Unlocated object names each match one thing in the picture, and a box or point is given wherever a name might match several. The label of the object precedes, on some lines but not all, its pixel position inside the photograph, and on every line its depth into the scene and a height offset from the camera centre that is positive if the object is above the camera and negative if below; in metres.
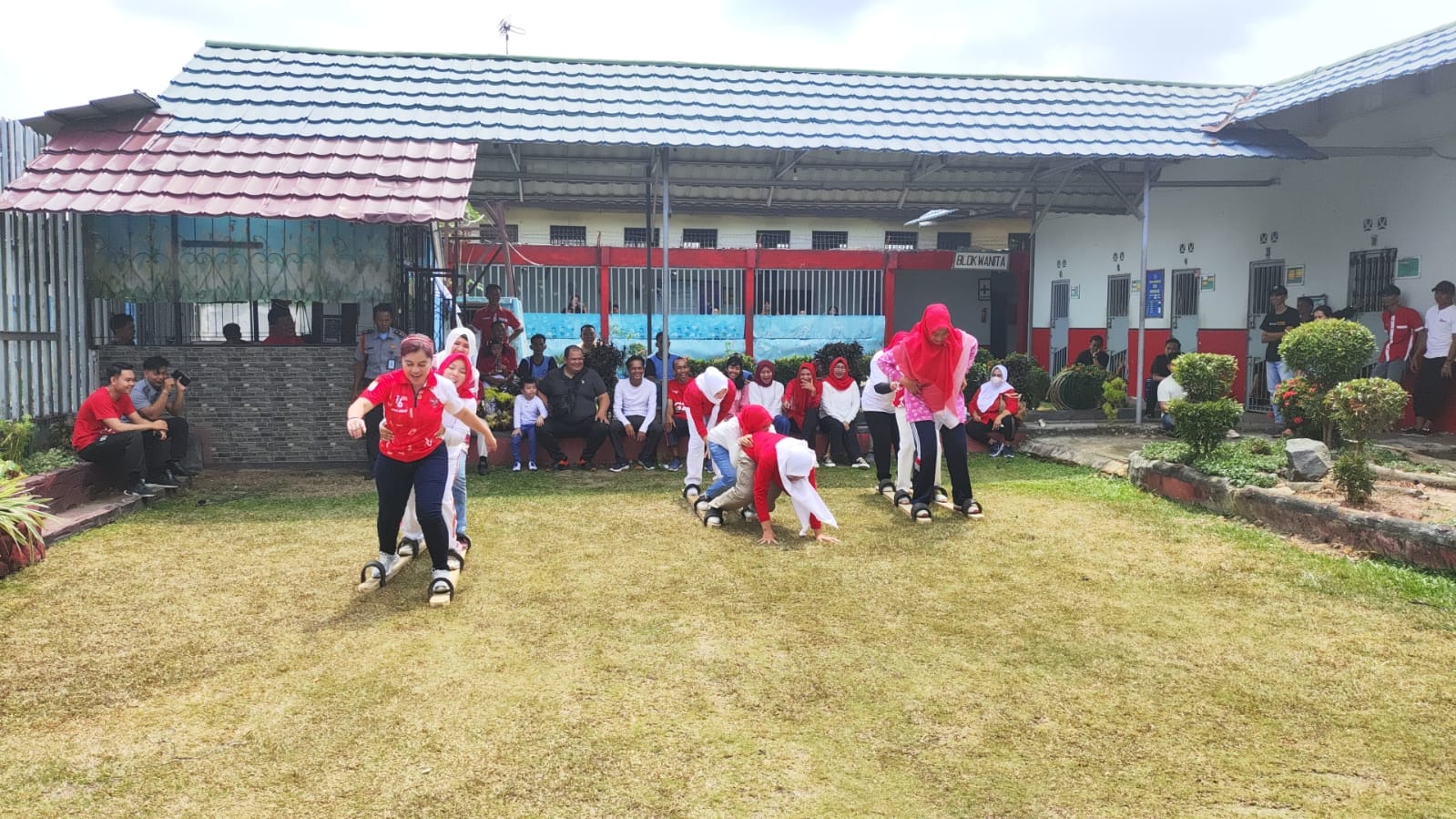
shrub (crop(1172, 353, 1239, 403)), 8.12 -0.17
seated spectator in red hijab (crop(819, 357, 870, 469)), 10.25 -0.66
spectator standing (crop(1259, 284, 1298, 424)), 11.65 +0.31
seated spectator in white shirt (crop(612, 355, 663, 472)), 10.14 -0.67
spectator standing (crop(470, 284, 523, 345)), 11.30 +0.40
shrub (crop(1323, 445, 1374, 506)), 6.48 -0.80
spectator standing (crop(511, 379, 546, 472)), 9.91 -0.68
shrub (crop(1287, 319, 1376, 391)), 7.87 +0.04
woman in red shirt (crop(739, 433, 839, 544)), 6.69 -0.87
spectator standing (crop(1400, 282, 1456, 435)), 9.91 -0.05
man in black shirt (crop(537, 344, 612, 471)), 10.05 -0.62
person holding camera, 8.19 -0.46
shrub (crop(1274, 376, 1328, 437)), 8.09 -0.43
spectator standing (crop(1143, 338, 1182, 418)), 12.84 -0.20
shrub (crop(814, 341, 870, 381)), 11.48 -0.05
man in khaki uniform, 9.52 +0.00
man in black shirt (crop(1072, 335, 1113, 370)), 14.23 -0.03
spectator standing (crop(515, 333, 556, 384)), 10.80 -0.13
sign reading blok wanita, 16.62 +1.55
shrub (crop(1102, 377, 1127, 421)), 12.34 -0.51
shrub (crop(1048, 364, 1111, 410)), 12.68 -0.45
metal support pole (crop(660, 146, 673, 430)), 10.19 +0.51
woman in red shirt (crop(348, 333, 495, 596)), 5.30 -0.50
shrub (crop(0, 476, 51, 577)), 5.64 -1.06
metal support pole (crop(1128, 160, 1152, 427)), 11.52 +0.21
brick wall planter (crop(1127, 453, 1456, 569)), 5.73 -1.08
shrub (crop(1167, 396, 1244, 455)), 7.91 -0.54
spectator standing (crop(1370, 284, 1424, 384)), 10.37 +0.21
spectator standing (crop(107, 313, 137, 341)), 9.34 +0.17
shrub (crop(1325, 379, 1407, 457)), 6.72 -0.36
